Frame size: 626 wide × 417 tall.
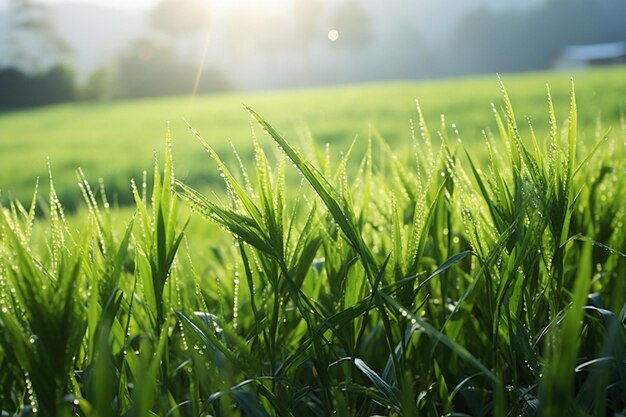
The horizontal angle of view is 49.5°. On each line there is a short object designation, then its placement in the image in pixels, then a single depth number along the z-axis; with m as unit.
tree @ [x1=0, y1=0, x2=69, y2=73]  49.59
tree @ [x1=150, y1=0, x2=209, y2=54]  64.12
